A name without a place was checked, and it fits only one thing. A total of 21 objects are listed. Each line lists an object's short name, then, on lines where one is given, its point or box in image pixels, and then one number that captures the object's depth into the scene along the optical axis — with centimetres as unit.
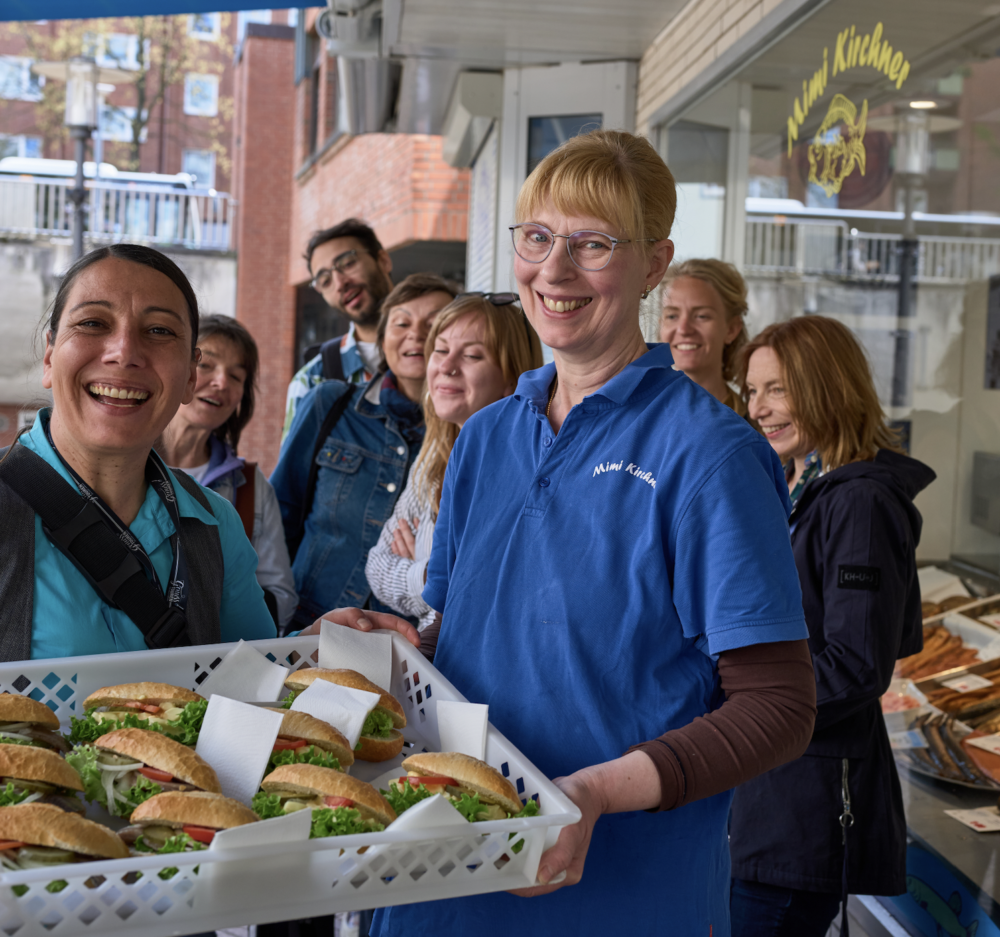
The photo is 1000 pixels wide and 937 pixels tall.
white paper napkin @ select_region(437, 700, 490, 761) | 172
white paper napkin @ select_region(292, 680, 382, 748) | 188
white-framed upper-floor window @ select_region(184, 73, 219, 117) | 3769
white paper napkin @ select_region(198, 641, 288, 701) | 207
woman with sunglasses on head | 340
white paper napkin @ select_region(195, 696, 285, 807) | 170
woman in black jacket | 275
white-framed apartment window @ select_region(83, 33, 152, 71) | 2992
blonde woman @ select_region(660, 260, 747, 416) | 437
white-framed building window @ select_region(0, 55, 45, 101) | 3300
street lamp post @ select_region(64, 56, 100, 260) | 1031
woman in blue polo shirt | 159
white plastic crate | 124
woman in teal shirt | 204
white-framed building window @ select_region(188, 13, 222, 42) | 3541
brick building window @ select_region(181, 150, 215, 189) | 3666
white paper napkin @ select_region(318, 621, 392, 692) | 217
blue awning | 614
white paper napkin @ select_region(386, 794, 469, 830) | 138
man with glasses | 520
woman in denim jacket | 399
